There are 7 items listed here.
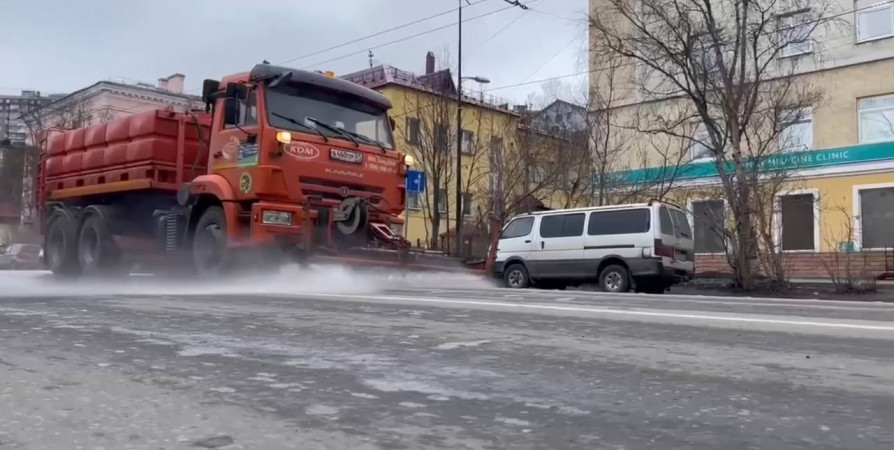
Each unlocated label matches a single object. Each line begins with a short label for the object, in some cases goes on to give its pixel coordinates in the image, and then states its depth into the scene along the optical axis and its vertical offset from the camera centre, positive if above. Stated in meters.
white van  15.78 +0.32
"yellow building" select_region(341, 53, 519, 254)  27.12 +4.44
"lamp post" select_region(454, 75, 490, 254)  24.31 +2.64
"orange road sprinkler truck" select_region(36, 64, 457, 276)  10.82 +1.21
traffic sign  14.20 +1.55
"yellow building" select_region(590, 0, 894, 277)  24.00 +3.59
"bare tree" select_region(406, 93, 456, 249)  27.17 +4.33
